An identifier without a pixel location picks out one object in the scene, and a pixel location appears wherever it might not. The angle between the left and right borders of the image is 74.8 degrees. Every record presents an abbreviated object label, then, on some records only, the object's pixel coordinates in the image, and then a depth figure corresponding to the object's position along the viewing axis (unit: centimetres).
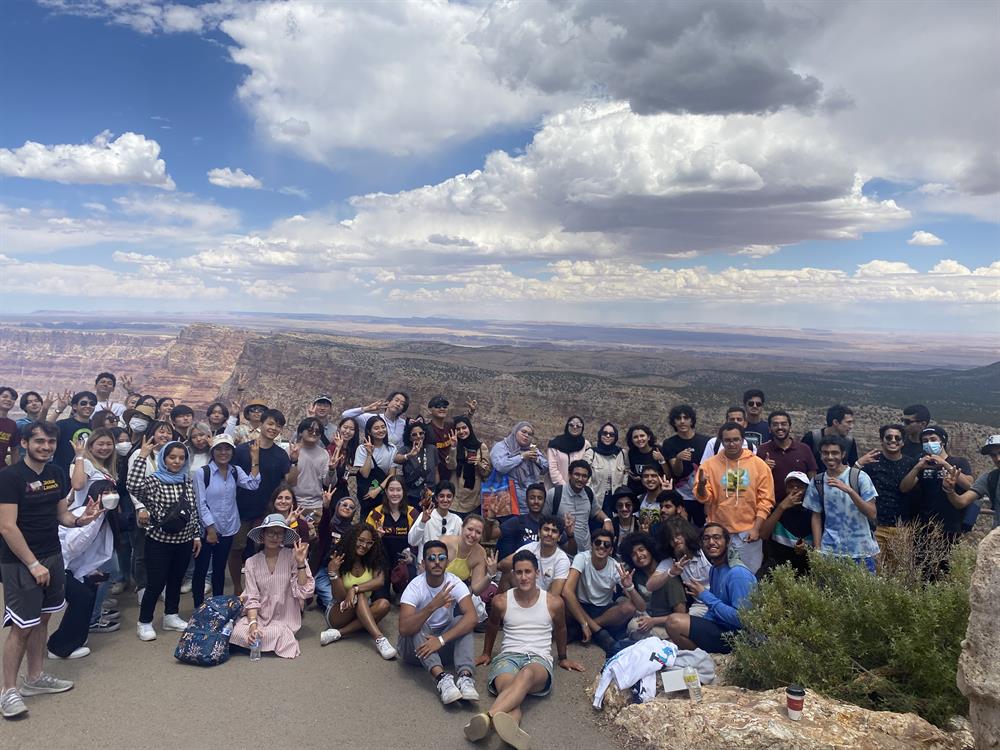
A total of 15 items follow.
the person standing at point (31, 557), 539
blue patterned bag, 642
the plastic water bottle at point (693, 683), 562
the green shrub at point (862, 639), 539
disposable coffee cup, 496
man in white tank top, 591
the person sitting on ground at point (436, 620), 639
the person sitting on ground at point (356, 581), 718
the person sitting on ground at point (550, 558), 712
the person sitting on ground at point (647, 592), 681
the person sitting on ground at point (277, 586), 678
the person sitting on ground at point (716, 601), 658
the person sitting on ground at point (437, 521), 752
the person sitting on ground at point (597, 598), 716
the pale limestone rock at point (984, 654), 414
